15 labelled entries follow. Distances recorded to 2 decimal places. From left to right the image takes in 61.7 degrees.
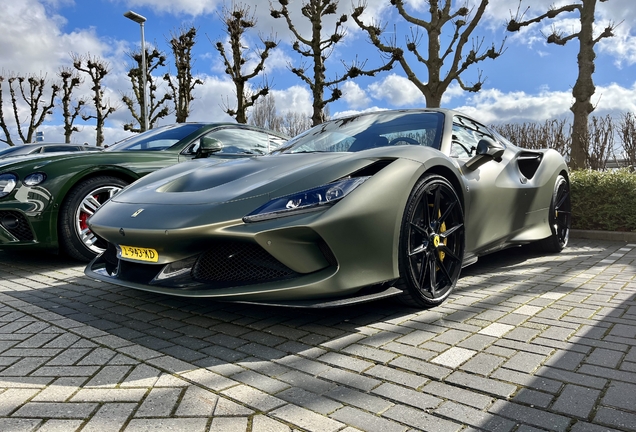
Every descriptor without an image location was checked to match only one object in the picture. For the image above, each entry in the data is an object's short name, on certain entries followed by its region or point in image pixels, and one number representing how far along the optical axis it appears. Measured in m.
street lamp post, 19.55
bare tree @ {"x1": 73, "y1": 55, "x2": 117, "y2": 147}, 29.11
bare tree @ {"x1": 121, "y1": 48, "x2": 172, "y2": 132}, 27.11
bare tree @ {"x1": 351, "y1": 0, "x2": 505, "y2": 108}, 13.78
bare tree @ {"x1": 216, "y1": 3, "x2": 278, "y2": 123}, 18.73
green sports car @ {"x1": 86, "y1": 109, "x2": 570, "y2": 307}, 2.64
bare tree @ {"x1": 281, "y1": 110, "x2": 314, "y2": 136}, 35.97
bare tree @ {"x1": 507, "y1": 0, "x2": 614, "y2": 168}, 11.70
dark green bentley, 4.61
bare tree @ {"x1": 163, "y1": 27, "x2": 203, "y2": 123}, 25.77
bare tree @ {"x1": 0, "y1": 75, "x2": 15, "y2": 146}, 35.59
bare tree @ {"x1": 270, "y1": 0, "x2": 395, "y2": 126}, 16.02
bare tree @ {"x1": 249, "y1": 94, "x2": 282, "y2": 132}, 36.12
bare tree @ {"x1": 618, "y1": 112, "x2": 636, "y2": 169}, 12.58
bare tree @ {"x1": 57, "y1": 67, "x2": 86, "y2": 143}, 32.19
